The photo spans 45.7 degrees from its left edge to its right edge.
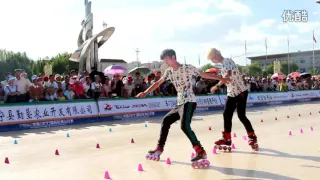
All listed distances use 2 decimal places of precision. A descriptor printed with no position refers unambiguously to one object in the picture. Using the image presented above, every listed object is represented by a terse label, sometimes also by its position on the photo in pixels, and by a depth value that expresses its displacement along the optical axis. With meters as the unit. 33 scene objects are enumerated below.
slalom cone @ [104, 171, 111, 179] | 5.14
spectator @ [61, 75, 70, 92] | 14.61
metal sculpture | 28.36
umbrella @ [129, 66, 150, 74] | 25.73
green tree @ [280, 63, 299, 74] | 103.50
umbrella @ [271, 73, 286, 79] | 31.09
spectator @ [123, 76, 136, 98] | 16.42
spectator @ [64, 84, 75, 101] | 14.49
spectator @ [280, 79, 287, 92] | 26.58
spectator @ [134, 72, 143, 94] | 17.09
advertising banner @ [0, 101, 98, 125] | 12.41
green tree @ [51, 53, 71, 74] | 73.94
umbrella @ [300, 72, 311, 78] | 31.81
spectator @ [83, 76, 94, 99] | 15.21
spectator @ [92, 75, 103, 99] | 15.43
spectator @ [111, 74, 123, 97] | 16.34
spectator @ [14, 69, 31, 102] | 13.00
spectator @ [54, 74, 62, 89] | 14.55
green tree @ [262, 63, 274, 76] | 98.53
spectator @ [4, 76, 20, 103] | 12.69
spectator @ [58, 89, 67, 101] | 14.23
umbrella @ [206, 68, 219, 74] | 20.35
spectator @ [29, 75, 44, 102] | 13.29
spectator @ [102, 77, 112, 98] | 16.08
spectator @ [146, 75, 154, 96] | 17.61
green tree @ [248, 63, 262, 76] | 100.75
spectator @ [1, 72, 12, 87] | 13.08
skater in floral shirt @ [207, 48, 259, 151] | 6.59
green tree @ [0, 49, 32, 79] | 70.69
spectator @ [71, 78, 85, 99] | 14.80
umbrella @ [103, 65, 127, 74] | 22.39
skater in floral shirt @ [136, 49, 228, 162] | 5.81
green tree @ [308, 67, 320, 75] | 97.50
